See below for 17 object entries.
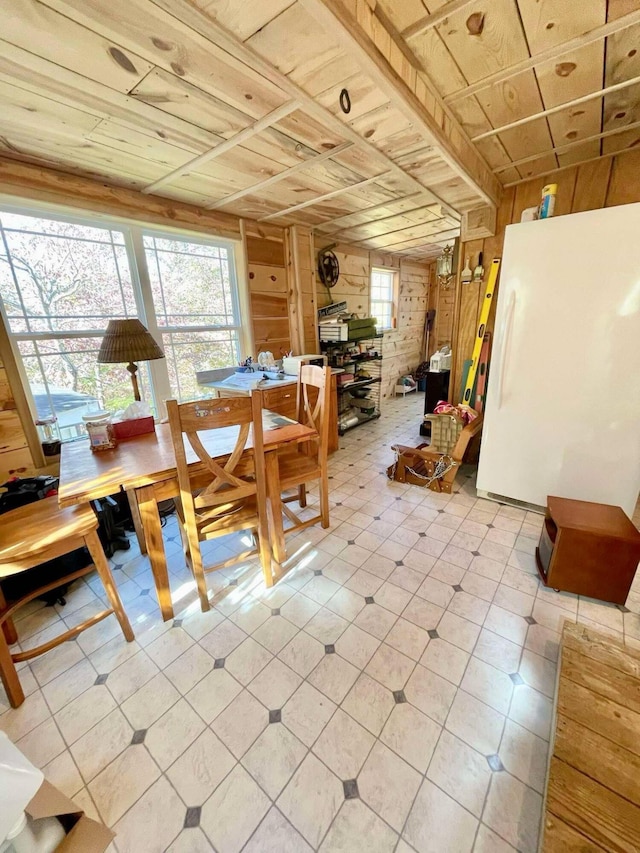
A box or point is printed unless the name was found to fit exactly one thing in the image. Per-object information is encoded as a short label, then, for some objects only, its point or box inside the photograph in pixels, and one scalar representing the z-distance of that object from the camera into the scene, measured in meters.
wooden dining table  1.37
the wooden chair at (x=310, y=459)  2.02
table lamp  1.93
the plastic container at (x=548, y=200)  2.06
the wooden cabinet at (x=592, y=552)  1.59
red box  1.85
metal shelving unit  4.06
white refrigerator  1.81
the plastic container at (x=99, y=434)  1.70
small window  5.38
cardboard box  0.84
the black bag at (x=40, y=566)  1.69
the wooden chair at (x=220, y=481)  1.38
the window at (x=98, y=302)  2.11
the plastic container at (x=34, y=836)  0.74
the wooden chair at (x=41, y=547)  1.29
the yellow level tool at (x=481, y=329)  2.79
